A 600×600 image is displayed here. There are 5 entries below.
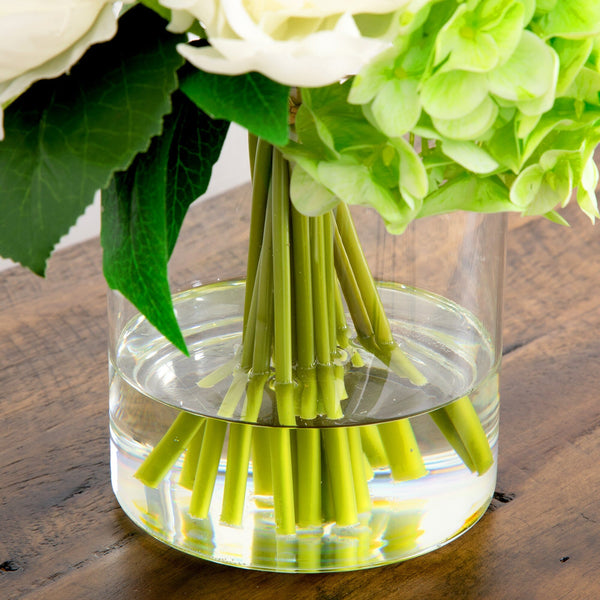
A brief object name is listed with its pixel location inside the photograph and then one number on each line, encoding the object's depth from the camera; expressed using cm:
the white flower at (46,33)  53
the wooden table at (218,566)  64
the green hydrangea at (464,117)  54
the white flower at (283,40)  51
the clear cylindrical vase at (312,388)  63
